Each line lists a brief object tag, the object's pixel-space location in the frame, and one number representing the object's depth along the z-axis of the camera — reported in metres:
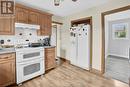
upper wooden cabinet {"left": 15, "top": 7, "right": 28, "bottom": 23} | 1.88
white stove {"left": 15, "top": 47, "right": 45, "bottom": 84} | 1.68
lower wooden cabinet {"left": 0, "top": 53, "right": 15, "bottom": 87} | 1.49
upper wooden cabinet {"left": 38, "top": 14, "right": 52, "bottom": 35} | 2.35
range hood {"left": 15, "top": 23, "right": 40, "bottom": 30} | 1.88
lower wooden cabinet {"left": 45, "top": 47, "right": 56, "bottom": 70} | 2.27
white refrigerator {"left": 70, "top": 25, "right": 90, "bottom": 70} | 2.36
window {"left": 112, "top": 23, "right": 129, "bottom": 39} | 3.61
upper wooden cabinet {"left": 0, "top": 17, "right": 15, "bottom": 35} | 1.68
